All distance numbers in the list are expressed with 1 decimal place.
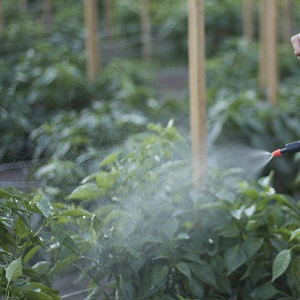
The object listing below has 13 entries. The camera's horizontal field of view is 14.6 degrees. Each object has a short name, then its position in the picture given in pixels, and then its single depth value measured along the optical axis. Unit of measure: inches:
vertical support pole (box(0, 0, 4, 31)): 428.2
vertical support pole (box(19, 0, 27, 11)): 489.2
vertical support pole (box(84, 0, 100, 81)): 387.3
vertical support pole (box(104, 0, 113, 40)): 589.4
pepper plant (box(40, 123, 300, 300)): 166.0
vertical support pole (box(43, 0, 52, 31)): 510.7
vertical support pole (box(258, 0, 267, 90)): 428.8
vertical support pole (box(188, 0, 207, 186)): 215.4
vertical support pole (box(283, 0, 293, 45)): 540.4
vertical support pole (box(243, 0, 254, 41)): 549.3
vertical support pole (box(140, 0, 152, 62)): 590.6
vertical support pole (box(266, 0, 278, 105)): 373.1
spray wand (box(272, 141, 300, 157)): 140.7
